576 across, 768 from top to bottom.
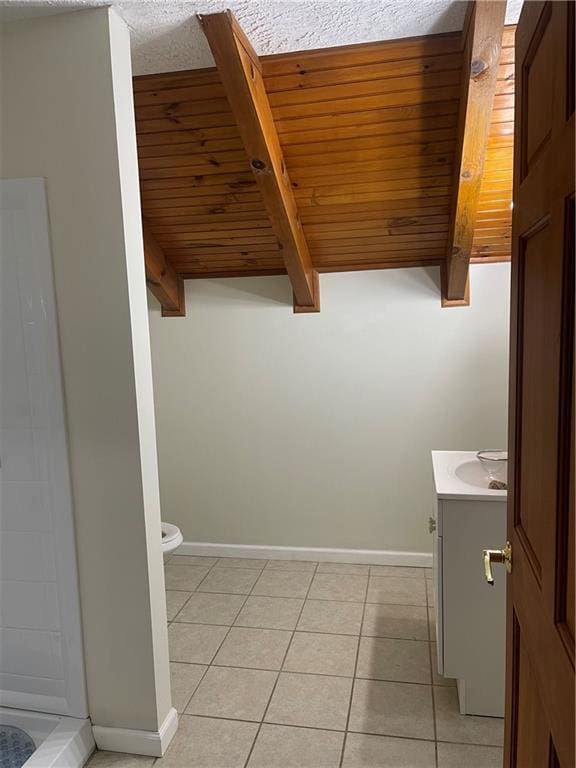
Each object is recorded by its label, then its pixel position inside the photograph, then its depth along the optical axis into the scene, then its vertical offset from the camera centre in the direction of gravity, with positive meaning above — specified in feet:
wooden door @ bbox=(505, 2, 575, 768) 2.60 -0.44
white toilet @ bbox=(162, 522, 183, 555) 8.85 -3.26
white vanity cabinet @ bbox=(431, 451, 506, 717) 6.52 -3.20
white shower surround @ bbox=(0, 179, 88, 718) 5.86 -1.63
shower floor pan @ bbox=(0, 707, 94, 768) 5.98 -4.40
